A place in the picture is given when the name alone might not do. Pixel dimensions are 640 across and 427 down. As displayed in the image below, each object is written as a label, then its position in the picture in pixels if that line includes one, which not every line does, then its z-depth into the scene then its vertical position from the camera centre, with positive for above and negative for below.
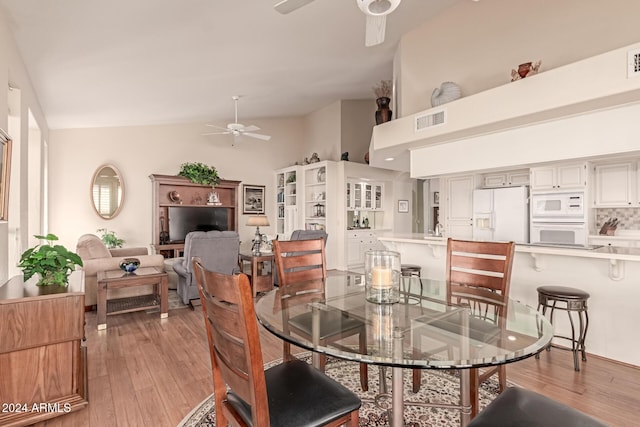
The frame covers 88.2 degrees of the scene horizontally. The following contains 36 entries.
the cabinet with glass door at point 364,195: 7.14 +0.41
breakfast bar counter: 2.62 -0.61
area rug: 1.91 -1.21
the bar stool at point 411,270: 3.75 -0.64
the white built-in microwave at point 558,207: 4.67 +0.10
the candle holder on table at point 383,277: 1.74 -0.34
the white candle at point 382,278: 1.72 -0.34
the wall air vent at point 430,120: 3.39 +1.00
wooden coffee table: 3.49 -0.87
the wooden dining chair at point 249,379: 1.05 -0.64
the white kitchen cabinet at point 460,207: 5.82 +0.12
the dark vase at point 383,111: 4.46 +1.41
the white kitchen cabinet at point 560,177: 4.65 +0.54
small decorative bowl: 3.87 -0.60
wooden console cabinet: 1.86 -0.83
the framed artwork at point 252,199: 7.68 +0.35
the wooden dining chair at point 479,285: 1.75 -0.47
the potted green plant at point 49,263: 2.16 -0.33
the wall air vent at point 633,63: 2.22 +1.02
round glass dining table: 1.16 -0.50
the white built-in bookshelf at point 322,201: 6.98 +0.27
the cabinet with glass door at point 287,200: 7.65 +0.33
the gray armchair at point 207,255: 4.11 -0.53
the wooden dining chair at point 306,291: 1.39 -0.50
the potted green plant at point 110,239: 5.79 -0.45
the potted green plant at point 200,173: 6.65 +0.83
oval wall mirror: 5.92 +0.41
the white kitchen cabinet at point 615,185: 4.34 +0.39
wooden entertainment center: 6.38 +0.29
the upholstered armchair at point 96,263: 3.96 -0.61
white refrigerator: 5.22 -0.01
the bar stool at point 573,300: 2.51 -0.68
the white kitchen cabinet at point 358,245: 7.10 -0.69
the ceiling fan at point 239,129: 5.34 +1.39
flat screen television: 6.65 -0.13
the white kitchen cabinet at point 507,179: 5.32 +0.59
